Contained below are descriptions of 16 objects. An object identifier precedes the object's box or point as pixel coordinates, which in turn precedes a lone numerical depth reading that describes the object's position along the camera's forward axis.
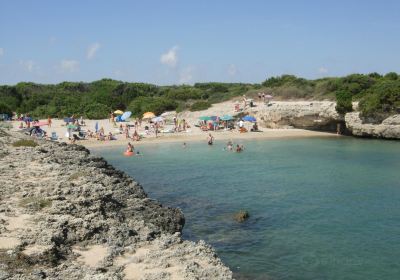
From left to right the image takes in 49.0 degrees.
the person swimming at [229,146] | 37.62
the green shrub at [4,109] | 63.14
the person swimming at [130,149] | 36.69
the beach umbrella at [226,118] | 50.03
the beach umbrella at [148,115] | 54.81
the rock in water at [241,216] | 17.51
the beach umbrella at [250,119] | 48.00
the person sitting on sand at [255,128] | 48.97
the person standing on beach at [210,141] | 41.28
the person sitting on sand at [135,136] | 44.32
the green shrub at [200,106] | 59.69
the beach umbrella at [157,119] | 50.45
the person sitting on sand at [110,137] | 44.44
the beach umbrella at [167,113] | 59.14
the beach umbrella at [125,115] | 54.66
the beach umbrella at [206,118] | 50.59
